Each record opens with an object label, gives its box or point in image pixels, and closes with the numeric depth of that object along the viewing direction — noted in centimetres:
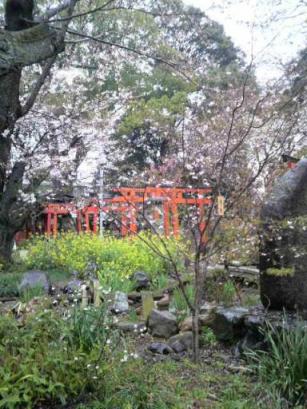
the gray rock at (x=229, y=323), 448
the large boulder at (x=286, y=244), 444
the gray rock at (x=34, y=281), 679
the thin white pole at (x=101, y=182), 708
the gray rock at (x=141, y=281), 708
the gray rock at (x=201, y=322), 480
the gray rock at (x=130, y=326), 486
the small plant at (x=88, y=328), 312
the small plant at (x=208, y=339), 455
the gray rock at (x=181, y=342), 434
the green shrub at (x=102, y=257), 741
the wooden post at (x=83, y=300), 361
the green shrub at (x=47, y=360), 268
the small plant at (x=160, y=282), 684
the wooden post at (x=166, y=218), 923
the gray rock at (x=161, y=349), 427
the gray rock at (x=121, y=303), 571
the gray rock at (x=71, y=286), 634
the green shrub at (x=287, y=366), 327
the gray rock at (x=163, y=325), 485
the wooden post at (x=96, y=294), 493
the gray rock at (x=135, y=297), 640
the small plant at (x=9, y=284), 700
